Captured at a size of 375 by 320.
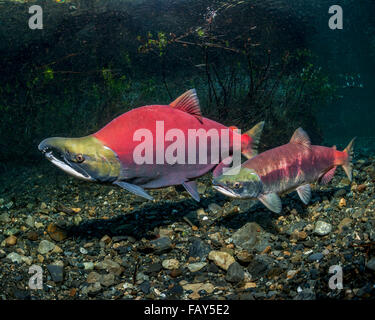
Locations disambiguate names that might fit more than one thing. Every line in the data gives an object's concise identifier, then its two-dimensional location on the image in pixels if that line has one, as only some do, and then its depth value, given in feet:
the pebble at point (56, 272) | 9.33
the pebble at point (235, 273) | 8.95
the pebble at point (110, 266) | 9.65
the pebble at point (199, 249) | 10.32
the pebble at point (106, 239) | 11.33
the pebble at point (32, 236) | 11.72
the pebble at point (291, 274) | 8.49
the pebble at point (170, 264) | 9.81
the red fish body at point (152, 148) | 7.84
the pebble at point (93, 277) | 9.30
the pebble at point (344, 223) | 10.26
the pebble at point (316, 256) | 8.95
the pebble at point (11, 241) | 11.38
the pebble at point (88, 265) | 10.06
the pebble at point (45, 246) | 10.93
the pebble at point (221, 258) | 9.62
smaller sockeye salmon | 9.29
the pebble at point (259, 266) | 9.12
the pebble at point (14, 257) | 10.35
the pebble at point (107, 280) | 9.06
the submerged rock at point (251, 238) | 10.48
